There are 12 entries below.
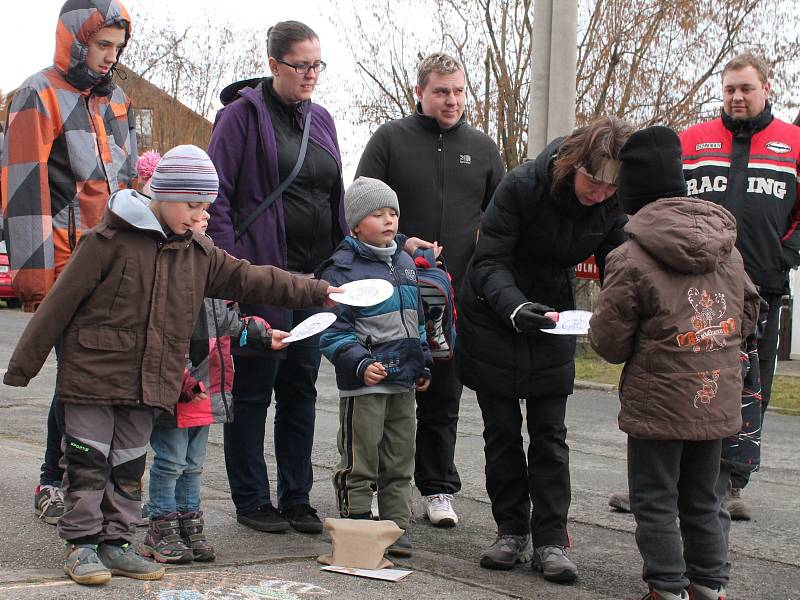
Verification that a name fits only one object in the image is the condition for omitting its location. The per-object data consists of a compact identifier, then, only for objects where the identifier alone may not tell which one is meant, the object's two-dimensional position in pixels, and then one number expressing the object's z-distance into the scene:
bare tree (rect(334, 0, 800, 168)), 16.08
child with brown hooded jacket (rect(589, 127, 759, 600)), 3.68
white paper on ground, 4.02
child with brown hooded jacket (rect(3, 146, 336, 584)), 3.75
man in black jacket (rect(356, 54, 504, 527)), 5.30
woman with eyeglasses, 4.75
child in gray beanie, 4.45
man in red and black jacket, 5.21
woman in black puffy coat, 4.37
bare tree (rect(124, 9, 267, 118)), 33.56
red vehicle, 23.88
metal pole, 10.41
